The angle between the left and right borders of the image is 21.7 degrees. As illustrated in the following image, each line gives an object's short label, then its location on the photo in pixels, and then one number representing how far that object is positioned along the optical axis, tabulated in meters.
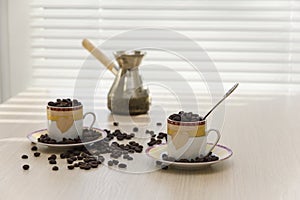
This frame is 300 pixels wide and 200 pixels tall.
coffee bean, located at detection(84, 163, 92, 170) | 1.12
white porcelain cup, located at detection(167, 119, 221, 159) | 1.13
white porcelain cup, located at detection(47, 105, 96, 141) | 1.22
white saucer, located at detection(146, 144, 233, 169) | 1.11
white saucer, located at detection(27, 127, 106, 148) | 1.20
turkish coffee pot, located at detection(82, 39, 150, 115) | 1.46
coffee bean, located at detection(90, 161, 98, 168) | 1.13
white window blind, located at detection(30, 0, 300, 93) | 2.25
